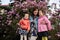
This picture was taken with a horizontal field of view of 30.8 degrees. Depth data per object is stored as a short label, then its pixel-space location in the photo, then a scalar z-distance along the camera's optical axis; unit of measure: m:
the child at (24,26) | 3.10
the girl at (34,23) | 3.16
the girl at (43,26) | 3.07
